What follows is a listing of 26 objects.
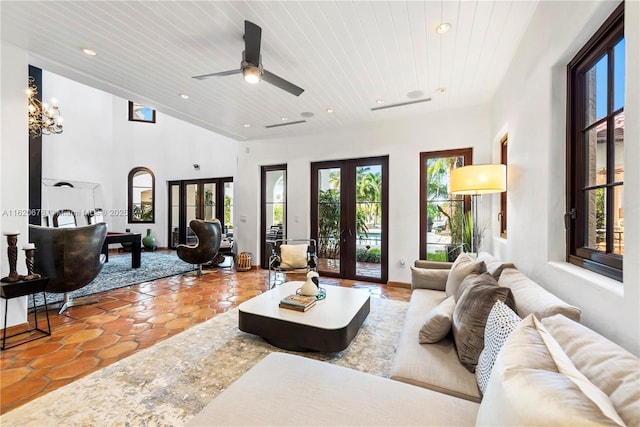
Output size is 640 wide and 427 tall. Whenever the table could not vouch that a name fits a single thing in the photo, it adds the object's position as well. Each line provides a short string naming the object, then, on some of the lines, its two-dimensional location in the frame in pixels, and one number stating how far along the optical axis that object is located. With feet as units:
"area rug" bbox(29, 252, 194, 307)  13.17
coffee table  7.20
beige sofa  2.23
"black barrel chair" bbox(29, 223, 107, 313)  10.03
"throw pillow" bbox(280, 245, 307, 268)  13.96
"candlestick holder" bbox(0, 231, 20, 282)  8.37
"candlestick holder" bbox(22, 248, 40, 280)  8.87
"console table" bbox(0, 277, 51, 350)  8.06
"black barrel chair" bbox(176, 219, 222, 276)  16.56
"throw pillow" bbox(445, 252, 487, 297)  7.40
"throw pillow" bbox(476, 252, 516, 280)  7.06
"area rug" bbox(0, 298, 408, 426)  5.38
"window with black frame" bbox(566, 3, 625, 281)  4.49
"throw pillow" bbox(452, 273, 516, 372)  4.66
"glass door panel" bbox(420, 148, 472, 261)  13.91
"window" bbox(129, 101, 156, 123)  27.76
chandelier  12.97
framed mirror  27.91
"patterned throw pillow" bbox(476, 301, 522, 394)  3.86
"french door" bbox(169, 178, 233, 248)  25.41
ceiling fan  7.43
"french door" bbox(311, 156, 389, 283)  15.90
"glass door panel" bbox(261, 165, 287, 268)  19.07
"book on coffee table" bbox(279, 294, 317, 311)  8.21
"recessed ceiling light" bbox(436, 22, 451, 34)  7.49
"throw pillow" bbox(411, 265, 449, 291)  9.68
